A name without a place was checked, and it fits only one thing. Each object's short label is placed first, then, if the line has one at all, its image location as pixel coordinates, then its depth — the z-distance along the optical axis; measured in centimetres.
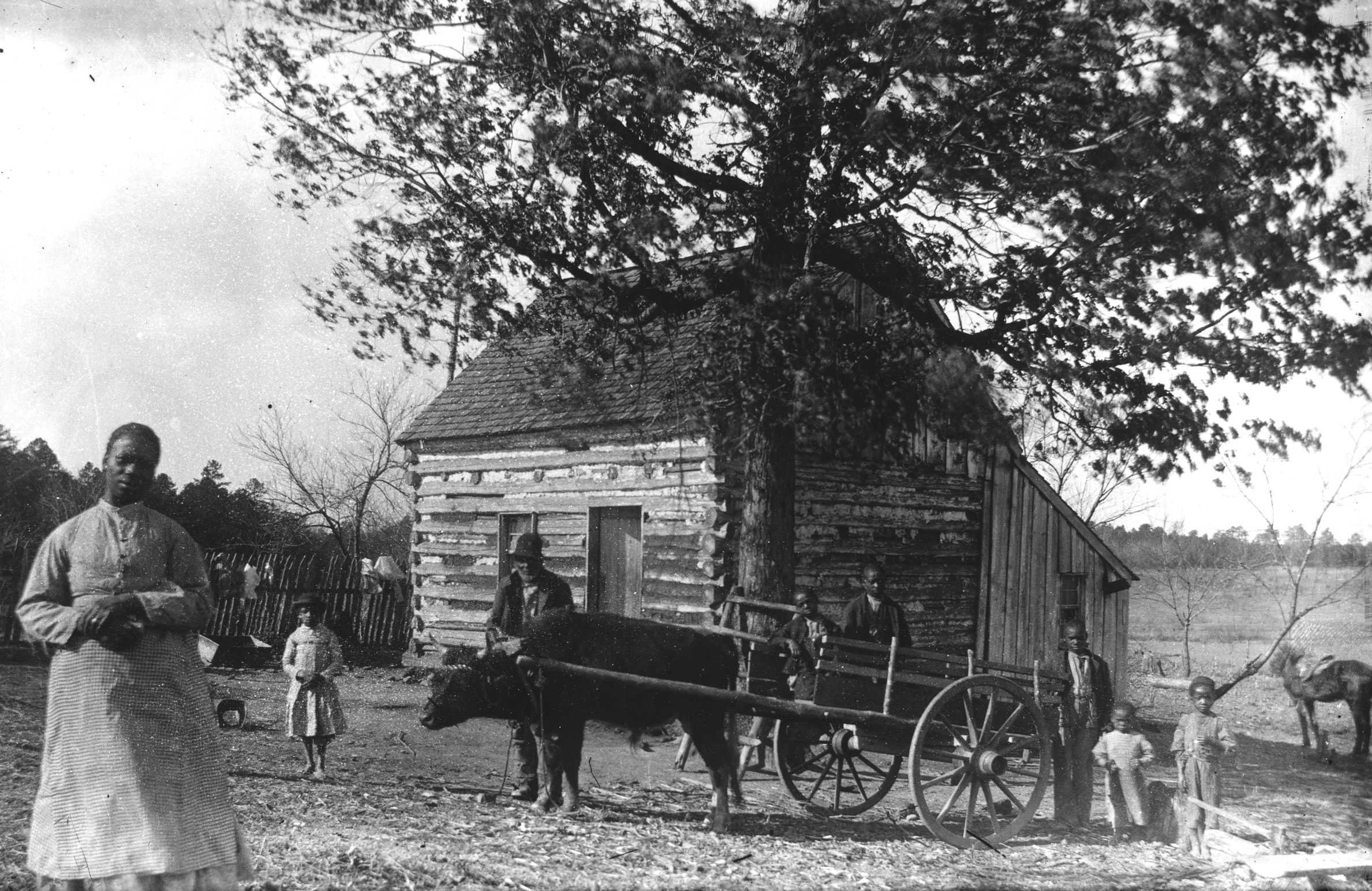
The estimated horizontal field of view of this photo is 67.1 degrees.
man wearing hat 796
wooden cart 719
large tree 848
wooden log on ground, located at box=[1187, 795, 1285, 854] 702
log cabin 1345
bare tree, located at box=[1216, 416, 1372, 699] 1260
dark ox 730
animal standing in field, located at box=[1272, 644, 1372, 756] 1434
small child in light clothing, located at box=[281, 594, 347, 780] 875
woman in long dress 379
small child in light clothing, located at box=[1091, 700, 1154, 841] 801
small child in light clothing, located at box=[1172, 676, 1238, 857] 766
